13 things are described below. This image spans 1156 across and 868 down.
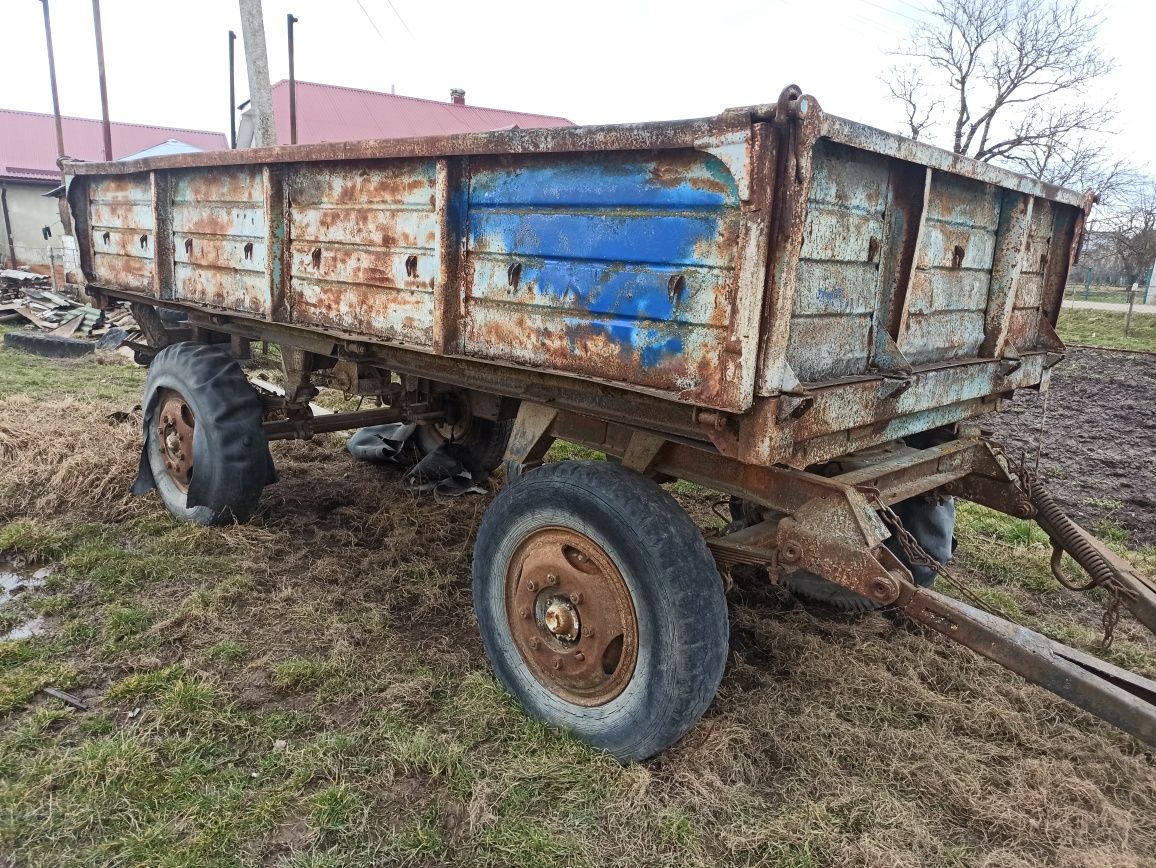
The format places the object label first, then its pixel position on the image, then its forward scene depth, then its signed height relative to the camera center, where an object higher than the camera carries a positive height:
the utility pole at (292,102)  5.65 +0.85
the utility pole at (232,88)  6.23 +1.00
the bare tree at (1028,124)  21.59 +3.69
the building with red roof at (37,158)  23.27 +1.57
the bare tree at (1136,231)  24.59 +1.10
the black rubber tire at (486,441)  5.75 -1.44
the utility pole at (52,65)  6.58 +1.19
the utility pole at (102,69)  5.92 +1.07
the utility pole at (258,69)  9.09 +1.72
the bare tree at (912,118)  23.00 +3.86
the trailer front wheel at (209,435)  4.47 -1.18
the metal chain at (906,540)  2.55 -0.92
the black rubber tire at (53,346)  11.64 -1.89
